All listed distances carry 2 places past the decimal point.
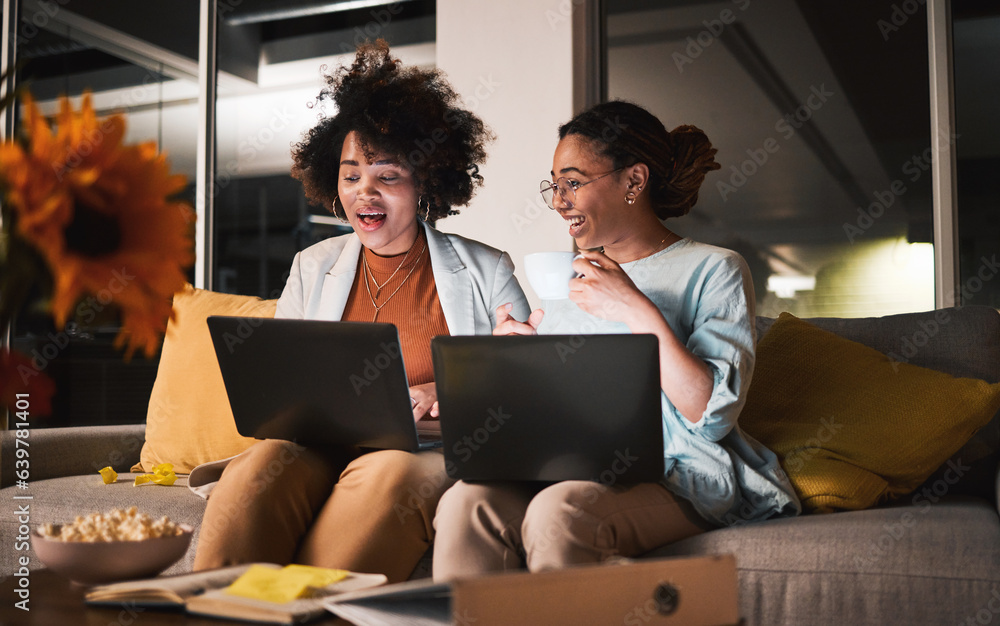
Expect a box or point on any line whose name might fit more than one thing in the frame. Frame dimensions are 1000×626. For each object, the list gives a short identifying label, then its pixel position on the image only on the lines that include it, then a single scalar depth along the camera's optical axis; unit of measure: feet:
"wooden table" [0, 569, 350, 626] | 3.05
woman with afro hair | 4.66
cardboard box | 2.48
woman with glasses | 4.29
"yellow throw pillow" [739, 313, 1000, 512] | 5.29
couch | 4.22
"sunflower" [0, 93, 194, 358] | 2.00
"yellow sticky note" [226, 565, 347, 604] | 3.16
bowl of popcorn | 3.44
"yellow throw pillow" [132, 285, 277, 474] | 7.10
